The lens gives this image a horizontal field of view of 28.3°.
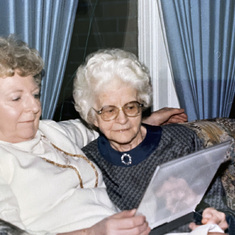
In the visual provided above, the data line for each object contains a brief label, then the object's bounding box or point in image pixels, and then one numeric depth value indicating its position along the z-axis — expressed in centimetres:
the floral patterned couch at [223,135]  228
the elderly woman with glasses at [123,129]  202
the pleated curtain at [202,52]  291
